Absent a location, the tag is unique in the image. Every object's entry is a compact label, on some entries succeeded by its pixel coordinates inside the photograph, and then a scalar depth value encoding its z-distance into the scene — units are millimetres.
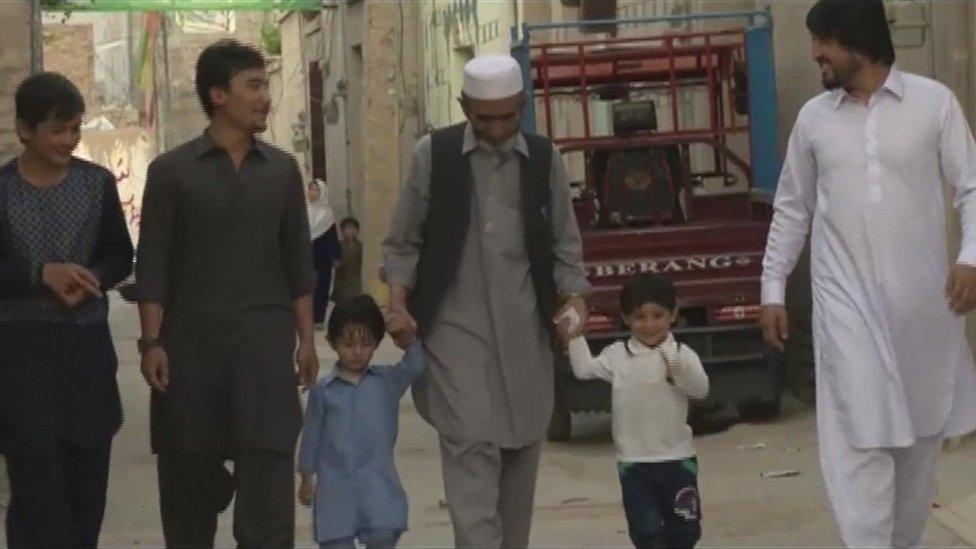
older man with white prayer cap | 6664
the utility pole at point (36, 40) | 11183
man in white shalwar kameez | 6266
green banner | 29381
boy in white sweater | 7344
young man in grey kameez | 6430
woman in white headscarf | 24125
